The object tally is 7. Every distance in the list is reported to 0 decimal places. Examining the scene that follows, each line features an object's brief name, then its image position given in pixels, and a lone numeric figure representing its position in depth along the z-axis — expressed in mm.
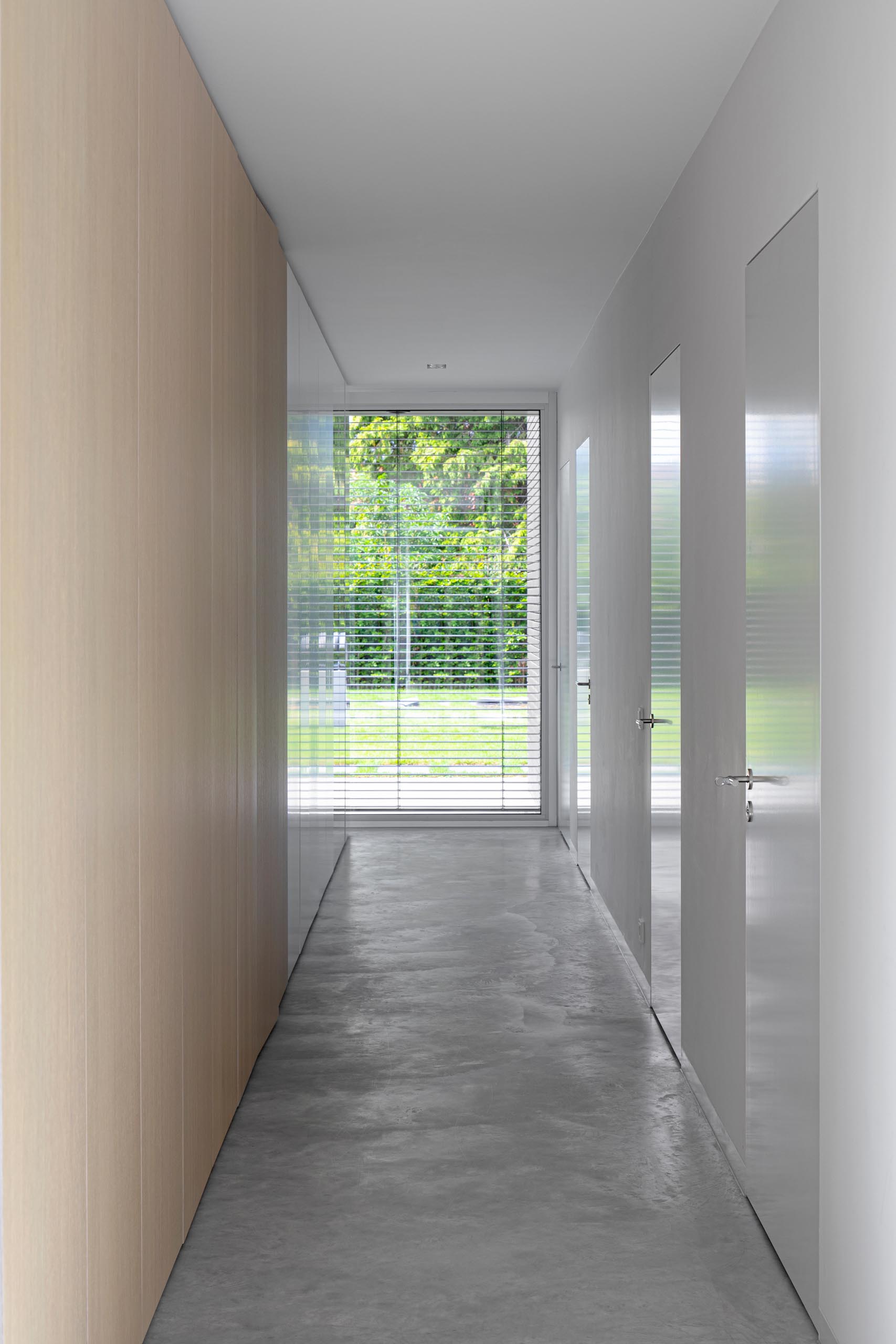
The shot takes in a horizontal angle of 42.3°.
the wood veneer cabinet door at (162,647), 2262
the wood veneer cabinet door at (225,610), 3027
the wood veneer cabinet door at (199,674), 2682
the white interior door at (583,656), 6219
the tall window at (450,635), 8031
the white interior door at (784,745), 2373
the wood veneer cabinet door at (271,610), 3848
